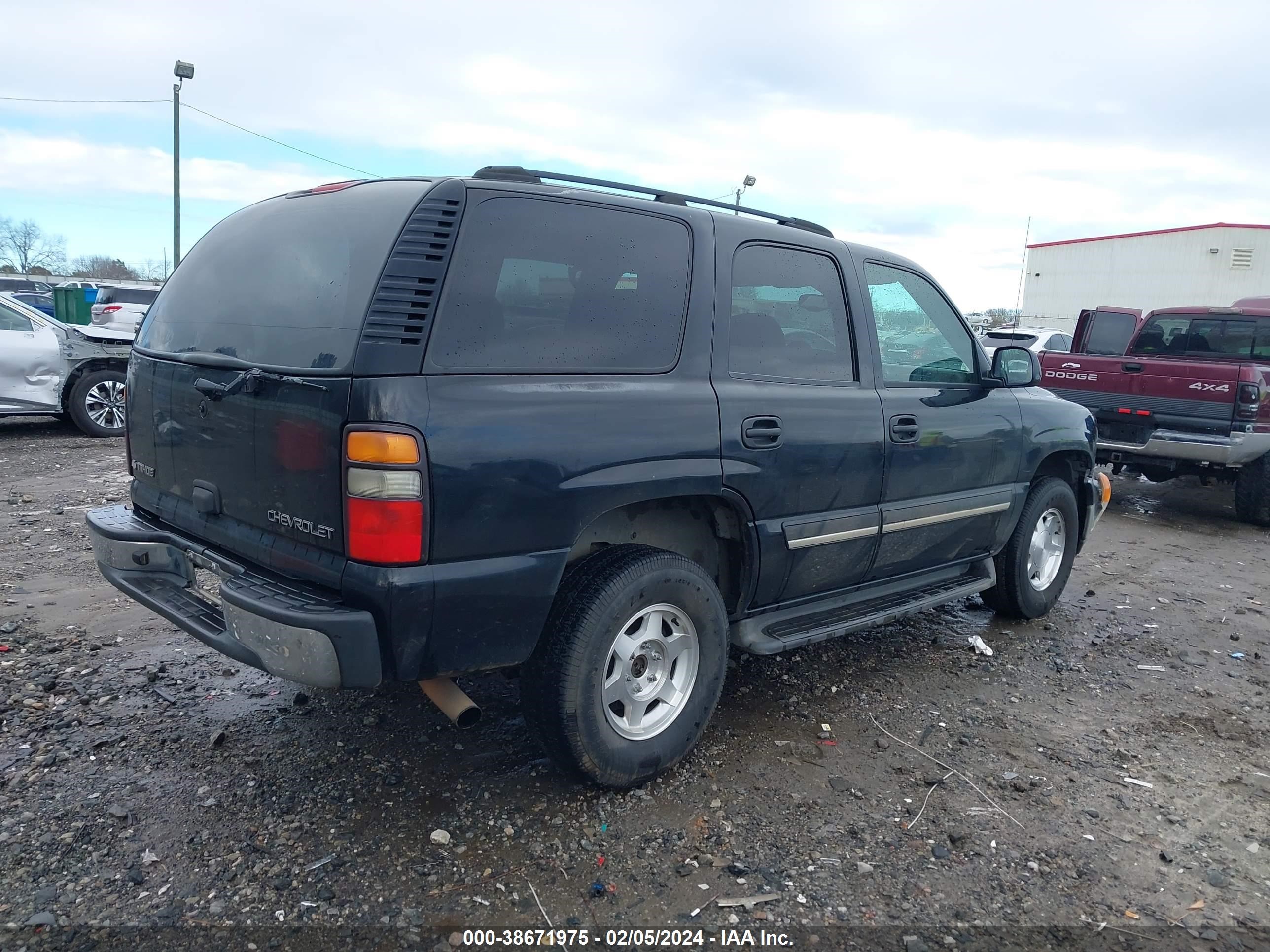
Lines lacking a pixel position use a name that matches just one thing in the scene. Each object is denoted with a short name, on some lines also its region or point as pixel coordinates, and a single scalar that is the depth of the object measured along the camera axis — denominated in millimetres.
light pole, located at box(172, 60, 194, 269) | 17219
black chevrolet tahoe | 2520
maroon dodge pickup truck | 7543
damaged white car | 9203
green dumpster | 26484
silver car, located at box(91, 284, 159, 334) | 18953
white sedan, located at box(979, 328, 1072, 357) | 16531
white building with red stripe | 37969
